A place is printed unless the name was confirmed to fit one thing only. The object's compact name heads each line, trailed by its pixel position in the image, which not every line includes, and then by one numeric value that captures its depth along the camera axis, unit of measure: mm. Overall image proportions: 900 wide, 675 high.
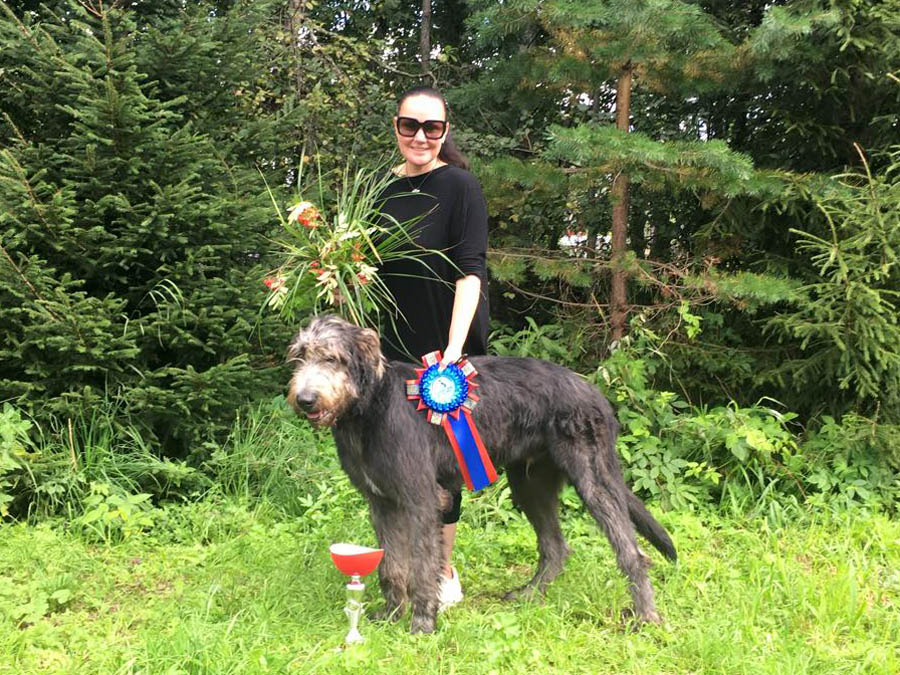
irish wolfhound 2959
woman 3352
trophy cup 2930
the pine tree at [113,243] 4441
